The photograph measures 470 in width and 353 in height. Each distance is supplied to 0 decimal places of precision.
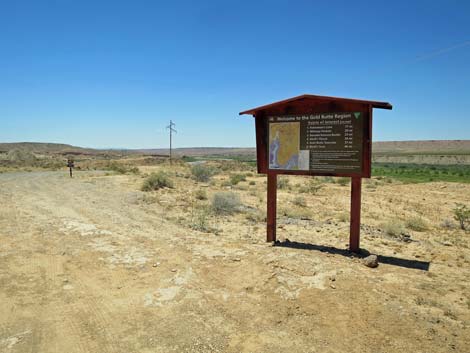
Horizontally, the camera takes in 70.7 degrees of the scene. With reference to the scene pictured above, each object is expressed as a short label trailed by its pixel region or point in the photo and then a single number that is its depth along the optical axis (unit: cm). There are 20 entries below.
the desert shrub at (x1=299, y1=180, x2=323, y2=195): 2114
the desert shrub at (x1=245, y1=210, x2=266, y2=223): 1177
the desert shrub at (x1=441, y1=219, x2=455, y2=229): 1157
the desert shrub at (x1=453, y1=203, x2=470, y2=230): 1137
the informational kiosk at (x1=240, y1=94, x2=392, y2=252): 705
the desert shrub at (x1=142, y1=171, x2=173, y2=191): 1960
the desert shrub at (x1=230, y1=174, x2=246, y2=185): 2516
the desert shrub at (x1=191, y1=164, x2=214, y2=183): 2721
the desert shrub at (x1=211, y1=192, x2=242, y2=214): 1285
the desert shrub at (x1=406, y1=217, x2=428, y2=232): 1122
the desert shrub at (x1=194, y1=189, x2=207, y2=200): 1665
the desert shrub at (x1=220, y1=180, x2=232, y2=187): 2404
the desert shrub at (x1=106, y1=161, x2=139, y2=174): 3401
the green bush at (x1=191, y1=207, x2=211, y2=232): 996
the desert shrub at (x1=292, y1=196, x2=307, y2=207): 1560
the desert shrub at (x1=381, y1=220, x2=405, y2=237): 1004
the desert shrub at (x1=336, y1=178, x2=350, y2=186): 2776
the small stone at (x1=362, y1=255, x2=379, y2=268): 653
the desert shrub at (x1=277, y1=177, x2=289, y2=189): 2342
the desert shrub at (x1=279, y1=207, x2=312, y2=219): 1260
